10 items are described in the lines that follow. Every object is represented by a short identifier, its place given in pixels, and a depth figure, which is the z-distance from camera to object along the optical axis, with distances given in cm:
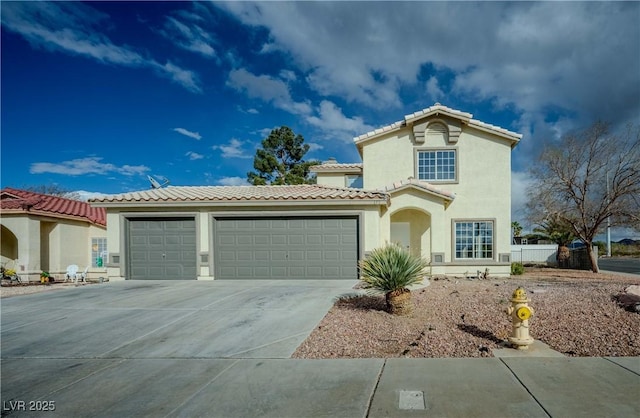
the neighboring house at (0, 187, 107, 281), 1630
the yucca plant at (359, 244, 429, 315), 792
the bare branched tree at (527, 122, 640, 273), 1800
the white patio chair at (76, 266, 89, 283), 1645
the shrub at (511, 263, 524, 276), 1827
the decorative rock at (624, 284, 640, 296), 840
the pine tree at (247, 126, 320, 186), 3791
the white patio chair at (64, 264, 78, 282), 1545
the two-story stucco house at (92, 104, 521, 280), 1448
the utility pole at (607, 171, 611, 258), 3648
